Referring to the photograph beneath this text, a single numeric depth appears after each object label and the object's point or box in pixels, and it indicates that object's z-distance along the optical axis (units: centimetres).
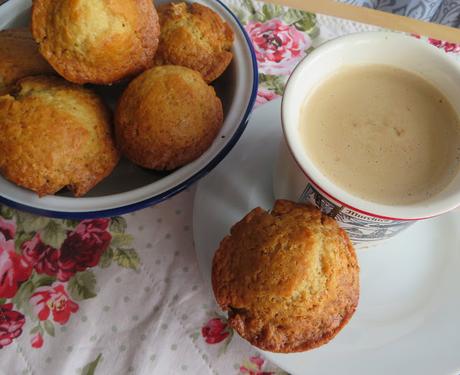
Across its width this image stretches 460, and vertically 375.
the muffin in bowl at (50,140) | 19
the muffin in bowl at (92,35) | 19
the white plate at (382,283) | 19
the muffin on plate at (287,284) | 17
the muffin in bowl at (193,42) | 23
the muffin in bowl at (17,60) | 21
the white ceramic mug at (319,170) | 17
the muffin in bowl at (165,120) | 20
